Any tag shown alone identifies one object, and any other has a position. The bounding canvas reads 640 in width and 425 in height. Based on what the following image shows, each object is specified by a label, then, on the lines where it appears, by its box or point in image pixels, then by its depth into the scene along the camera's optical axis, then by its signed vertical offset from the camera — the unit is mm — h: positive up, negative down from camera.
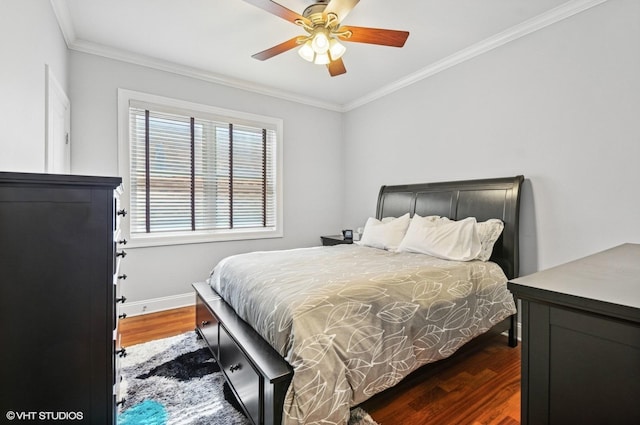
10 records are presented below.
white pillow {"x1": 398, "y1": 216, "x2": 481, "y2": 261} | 2447 -264
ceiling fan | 1933 +1299
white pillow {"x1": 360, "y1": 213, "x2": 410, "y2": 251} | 3027 -251
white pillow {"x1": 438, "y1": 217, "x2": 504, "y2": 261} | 2504 -212
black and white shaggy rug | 1640 -1160
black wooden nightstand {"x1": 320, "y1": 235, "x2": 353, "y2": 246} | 3827 -406
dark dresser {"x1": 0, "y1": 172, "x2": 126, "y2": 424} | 981 -308
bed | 1340 -617
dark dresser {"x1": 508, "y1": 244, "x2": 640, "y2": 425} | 717 -374
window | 3203 +472
